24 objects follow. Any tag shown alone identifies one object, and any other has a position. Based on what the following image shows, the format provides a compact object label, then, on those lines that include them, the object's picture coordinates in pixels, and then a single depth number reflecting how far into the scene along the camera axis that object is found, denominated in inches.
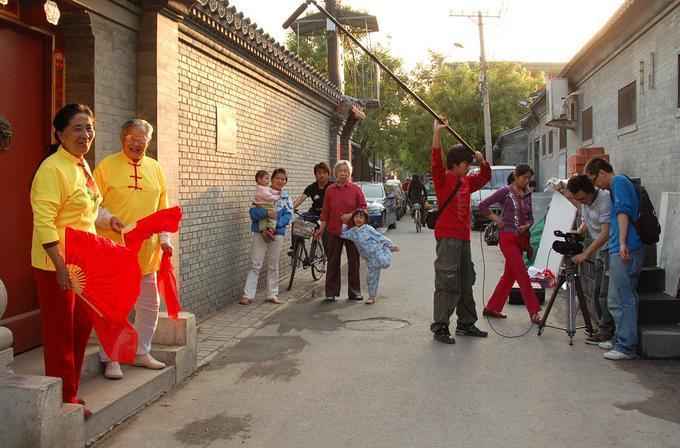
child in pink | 330.3
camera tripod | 247.0
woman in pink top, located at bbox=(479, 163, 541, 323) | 281.9
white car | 821.8
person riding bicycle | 852.6
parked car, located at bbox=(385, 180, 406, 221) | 1040.4
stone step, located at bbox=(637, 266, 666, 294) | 260.1
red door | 189.5
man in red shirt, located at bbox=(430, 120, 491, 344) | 250.2
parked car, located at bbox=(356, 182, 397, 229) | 792.9
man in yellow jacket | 177.3
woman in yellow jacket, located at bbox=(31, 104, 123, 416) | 138.0
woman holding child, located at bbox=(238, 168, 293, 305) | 331.3
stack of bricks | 476.4
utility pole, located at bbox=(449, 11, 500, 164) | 1098.1
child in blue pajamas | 335.0
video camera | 250.8
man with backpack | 221.5
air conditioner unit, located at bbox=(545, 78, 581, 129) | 641.0
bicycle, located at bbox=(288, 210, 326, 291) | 379.9
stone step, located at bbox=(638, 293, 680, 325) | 240.5
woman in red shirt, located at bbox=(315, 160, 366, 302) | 337.4
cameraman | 238.4
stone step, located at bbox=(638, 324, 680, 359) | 225.3
